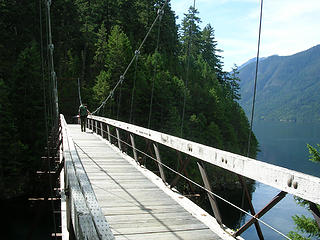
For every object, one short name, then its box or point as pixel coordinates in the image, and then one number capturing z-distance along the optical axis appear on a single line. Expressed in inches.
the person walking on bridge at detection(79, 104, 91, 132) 483.2
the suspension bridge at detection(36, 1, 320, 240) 52.4
